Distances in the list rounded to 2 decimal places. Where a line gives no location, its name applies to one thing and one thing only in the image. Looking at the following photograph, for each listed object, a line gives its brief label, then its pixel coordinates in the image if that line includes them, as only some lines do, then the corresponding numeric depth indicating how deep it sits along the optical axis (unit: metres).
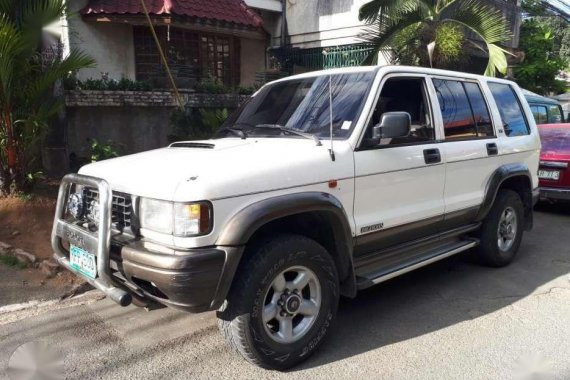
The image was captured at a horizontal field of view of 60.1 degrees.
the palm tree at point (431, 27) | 9.05
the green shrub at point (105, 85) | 7.38
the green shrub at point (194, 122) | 7.46
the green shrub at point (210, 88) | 8.98
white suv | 2.80
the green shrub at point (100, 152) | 6.29
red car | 7.30
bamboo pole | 7.99
